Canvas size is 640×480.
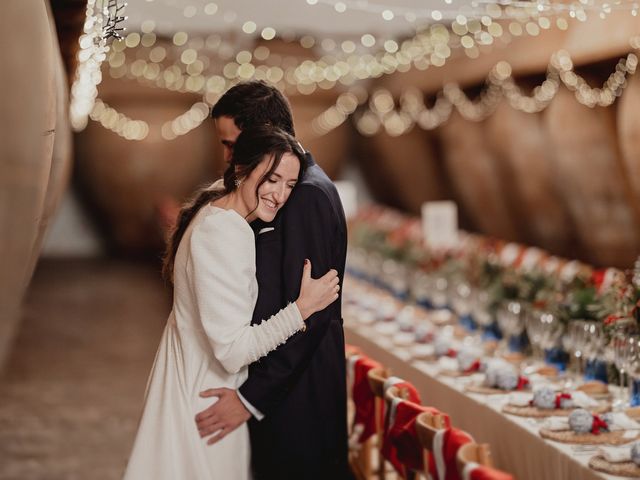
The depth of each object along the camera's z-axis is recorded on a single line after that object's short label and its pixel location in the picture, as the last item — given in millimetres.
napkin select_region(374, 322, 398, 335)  5270
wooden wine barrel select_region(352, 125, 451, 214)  12641
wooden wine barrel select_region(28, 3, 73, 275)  4071
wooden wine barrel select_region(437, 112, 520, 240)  10766
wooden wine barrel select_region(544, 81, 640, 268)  8039
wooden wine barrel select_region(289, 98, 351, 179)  14008
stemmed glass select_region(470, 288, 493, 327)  5094
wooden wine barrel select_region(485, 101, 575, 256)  9406
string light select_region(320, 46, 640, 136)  7555
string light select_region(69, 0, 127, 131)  3562
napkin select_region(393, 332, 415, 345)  4912
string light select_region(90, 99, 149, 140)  14180
